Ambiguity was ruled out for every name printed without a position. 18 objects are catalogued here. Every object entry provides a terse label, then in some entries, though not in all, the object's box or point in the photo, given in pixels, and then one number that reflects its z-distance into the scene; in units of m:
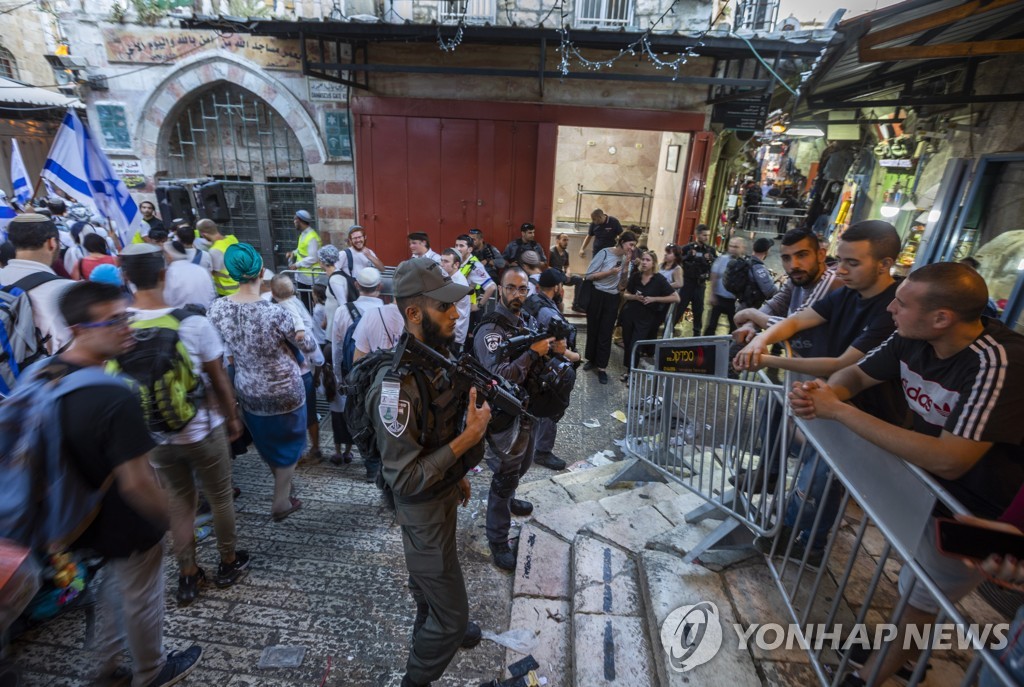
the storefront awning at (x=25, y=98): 10.47
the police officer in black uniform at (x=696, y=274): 7.80
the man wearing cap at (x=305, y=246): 7.54
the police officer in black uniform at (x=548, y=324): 3.92
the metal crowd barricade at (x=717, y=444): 2.82
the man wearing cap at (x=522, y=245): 7.84
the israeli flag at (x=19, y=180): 7.02
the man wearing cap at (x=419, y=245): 6.55
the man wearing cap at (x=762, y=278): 6.63
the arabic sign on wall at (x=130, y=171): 9.20
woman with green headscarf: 3.48
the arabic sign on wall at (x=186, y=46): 8.65
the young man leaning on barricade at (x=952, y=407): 1.84
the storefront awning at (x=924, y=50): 5.10
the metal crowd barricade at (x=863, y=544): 1.48
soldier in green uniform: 2.15
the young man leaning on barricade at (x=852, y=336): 2.73
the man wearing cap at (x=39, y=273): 3.41
